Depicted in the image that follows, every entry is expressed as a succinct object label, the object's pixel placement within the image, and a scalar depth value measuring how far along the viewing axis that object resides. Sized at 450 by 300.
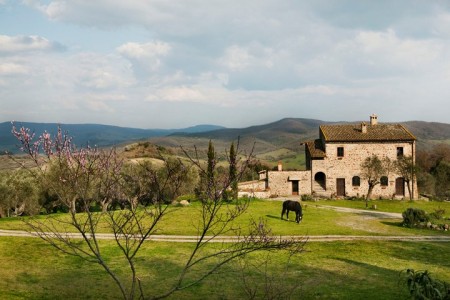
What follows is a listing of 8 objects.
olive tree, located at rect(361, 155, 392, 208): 53.53
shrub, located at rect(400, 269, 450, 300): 9.51
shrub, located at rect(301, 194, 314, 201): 51.43
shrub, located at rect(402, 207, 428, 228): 31.62
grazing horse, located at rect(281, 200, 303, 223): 31.50
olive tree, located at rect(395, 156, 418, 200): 53.66
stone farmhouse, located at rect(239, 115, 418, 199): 57.28
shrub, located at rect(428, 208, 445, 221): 33.49
